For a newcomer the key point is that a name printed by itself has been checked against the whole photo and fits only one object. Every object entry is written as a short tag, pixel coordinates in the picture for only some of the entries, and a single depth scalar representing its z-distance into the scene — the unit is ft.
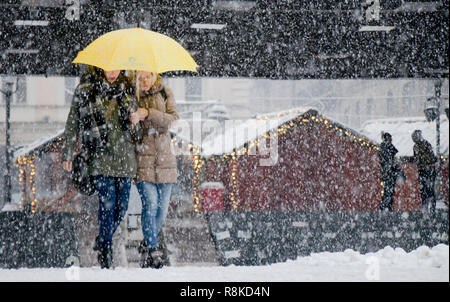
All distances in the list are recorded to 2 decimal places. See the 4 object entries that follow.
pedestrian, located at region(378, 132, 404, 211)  98.94
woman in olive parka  33.78
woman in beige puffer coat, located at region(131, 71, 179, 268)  35.32
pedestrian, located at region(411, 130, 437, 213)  98.07
